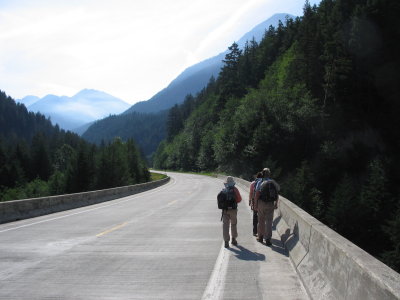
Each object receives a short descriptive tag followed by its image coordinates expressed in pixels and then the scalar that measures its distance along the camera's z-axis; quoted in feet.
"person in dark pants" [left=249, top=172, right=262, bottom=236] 35.18
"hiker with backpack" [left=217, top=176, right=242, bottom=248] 31.60
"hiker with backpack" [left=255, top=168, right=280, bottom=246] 32.14
